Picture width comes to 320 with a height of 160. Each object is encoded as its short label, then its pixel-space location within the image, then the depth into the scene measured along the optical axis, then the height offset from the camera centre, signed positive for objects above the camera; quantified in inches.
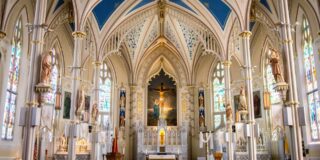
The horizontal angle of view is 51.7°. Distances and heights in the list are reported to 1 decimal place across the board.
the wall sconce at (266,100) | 879.7 +89.3
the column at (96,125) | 809.2 +24.5
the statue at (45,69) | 479.5 +95.7
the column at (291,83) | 432.8 +69.8
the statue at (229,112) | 847.1 +56.0
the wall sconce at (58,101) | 871.1 +88.6
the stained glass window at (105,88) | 1063.0 +150.3
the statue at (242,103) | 698.2 +65.1
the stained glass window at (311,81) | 729.5 +118.2
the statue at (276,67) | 469.2 +95.2
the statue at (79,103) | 657.6 +63.3
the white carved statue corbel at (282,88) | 452.8 +61.9
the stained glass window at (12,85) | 709.3 +110.1
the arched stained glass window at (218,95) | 1055.6 +124.8
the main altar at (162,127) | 1036.5 +24.2
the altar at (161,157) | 986.1 -66.4
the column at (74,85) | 636.1 +99.7
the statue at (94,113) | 832.3 +54.5
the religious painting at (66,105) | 906.1 +82.1
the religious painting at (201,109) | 1061.5 +81.4
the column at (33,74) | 448.5 +88.0
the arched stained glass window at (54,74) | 886.4 +164.1
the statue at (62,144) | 863.1 -23.3
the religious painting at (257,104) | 916.6 +82.8
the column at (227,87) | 842.9 +123.0
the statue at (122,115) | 1049.7 +60.7
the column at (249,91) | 613.9 +83.8
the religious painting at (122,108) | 1051.3 +85.2
